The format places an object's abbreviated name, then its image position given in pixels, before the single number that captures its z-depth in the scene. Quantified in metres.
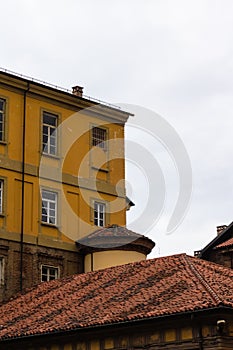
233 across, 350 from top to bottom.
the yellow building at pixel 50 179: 36.47
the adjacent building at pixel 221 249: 42.25
